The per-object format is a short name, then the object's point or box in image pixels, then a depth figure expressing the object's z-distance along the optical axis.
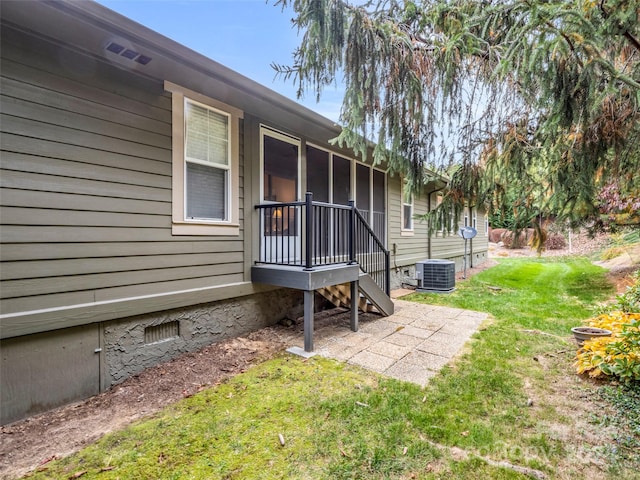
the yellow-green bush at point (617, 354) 2.84
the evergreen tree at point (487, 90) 2.66
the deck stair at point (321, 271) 3.92
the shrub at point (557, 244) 19.69
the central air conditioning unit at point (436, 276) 7.99
